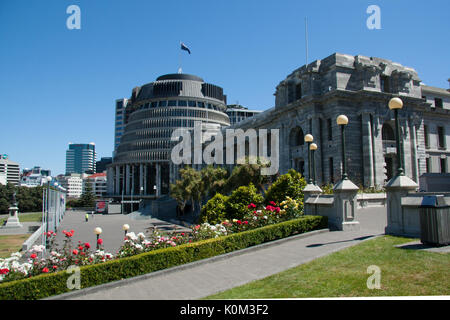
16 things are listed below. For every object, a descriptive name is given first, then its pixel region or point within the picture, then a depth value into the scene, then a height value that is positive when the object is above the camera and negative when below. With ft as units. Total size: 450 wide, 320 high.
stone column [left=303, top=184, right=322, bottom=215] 57.67 -2.51
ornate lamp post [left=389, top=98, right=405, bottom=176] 41.54 +6.40
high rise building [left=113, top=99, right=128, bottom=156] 607.37 +125.95
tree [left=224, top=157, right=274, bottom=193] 106.63 +3.01
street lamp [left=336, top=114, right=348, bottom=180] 49.26 +9.03
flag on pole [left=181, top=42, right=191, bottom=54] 307.99 +131.57
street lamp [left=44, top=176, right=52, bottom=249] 82.75 -4.29
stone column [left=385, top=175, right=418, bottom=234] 39.96 -2.31
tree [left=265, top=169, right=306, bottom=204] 67.56 -0.94
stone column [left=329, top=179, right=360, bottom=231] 49.96 -3.67
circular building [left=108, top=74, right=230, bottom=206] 361.30 +71.32
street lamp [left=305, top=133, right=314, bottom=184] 62.75 +8.78
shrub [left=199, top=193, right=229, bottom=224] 79.77 -6.63
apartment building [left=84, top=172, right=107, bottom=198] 635.66 +6.59
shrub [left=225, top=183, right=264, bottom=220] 78.16 -4.12
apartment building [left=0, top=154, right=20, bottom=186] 575.79 +20.22
